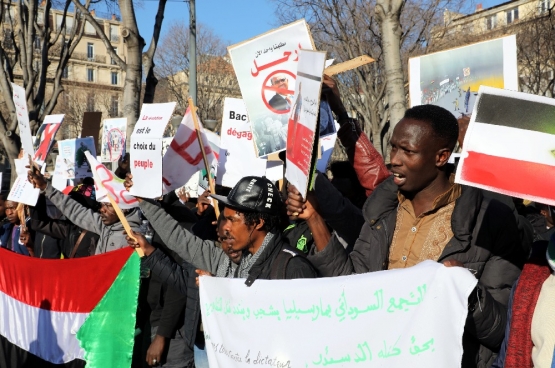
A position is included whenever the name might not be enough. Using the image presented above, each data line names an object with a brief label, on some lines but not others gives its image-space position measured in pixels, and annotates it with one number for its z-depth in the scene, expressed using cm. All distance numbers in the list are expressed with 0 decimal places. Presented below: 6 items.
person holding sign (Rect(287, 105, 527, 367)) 296
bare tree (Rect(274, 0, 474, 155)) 2044
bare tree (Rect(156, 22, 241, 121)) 3441
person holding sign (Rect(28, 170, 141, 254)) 596
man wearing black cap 361
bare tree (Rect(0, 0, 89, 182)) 1596
